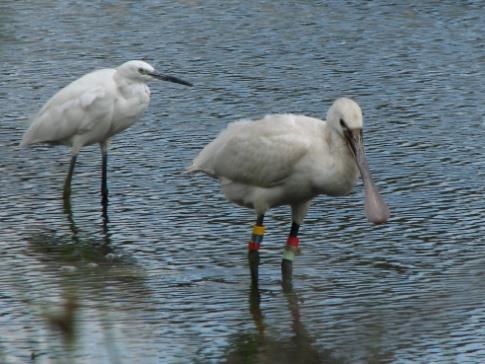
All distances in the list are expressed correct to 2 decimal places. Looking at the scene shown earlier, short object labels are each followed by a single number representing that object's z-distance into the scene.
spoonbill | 16.16
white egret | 21.87
